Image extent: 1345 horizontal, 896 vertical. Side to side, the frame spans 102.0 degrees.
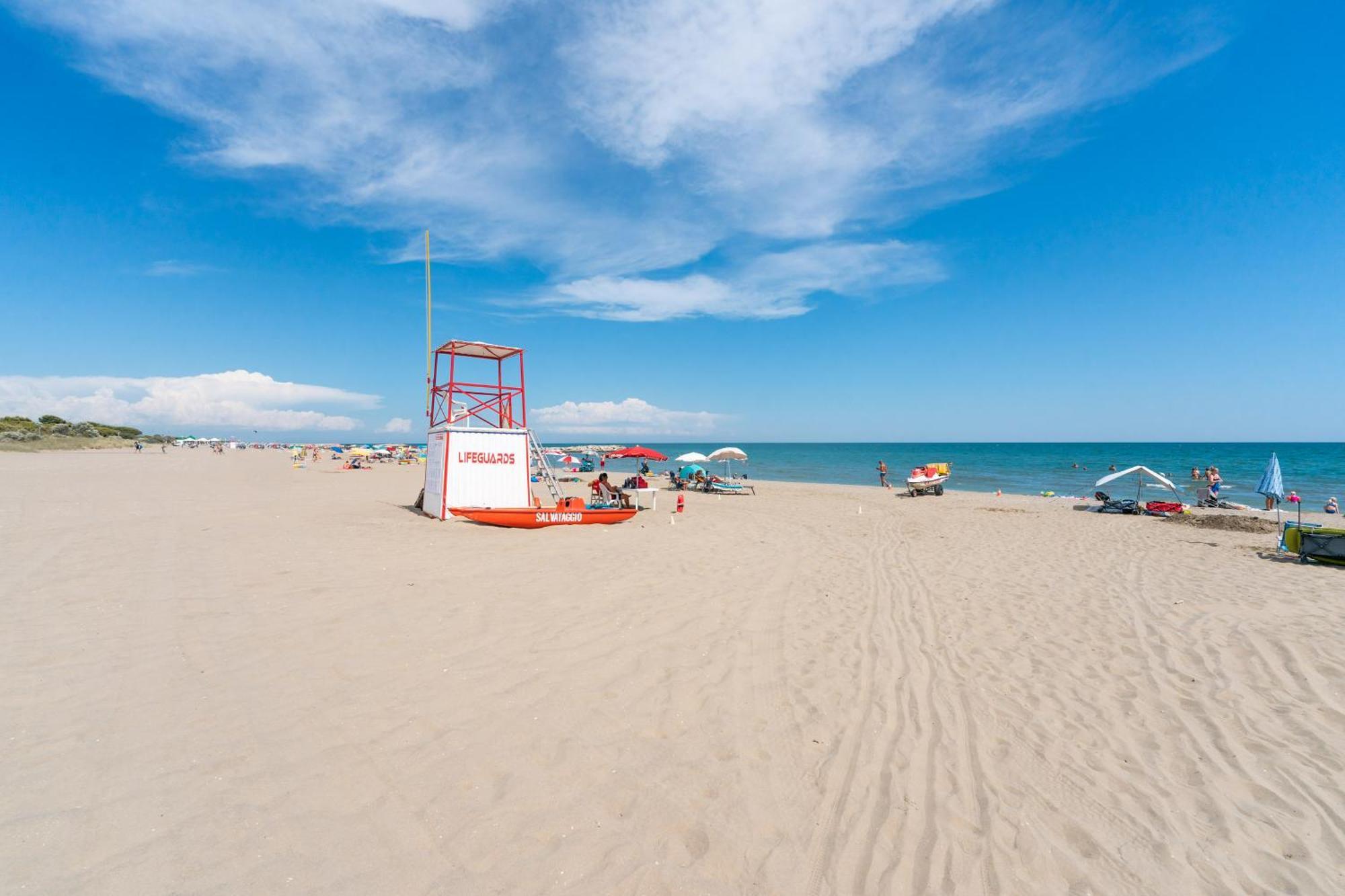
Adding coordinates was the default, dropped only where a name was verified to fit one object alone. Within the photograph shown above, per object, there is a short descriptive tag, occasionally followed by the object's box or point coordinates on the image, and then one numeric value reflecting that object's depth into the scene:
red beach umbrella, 24.01
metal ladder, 16.97
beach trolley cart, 28.67
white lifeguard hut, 15.96
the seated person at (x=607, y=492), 19.19
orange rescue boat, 14.80
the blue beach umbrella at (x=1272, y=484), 17.00
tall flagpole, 18.00
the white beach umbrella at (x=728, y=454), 28.30
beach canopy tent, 19.72
